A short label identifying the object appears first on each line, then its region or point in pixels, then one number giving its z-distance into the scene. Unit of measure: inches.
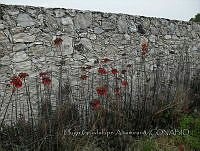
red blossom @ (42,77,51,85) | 104.7
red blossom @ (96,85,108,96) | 101.2
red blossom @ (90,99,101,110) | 102.5
